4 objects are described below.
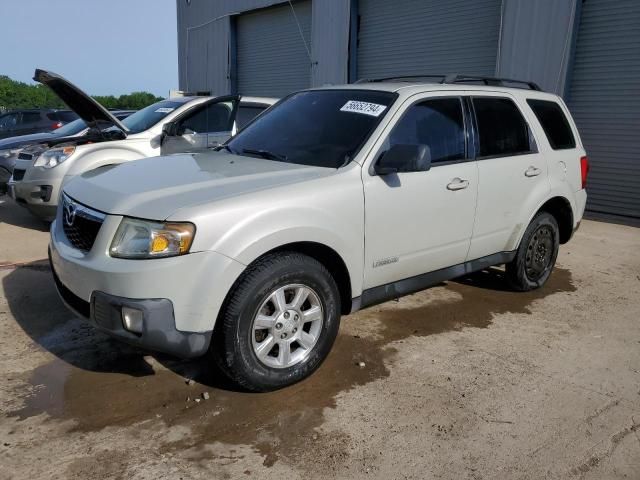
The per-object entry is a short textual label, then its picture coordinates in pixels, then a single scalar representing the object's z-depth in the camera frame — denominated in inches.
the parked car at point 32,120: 535.5
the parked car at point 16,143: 324.2
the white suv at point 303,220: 106.6
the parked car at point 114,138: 253.6
